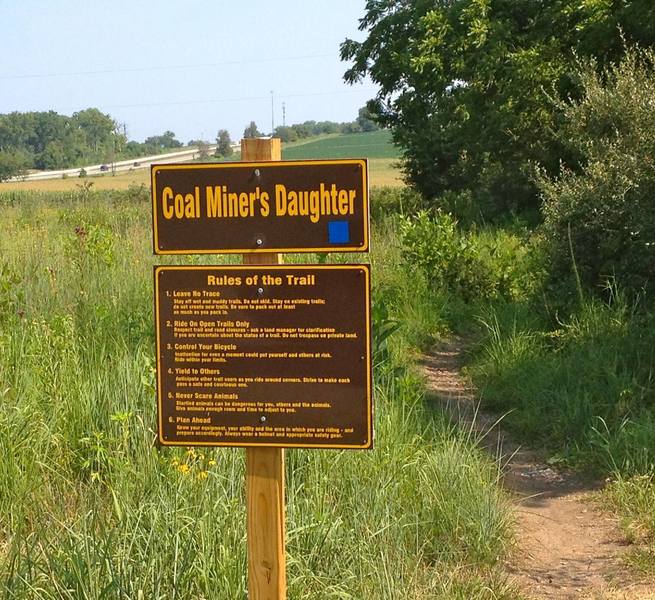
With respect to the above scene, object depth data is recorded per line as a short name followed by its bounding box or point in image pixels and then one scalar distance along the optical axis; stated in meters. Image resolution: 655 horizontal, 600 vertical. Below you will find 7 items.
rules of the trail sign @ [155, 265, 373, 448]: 3.07
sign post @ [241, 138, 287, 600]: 3.14
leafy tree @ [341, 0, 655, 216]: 14.06
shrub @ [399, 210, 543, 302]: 12.06
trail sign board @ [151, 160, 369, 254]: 3.10
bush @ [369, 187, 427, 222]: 25.86
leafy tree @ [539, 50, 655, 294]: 8.46
